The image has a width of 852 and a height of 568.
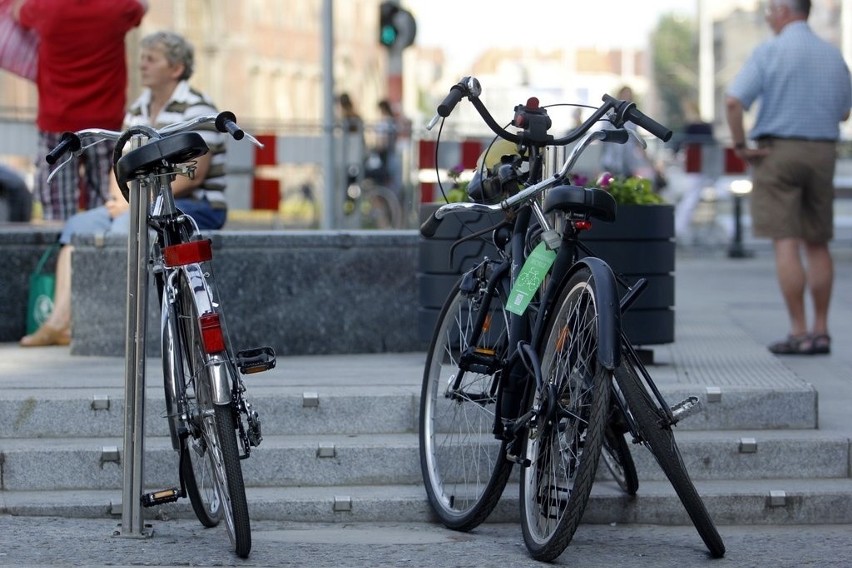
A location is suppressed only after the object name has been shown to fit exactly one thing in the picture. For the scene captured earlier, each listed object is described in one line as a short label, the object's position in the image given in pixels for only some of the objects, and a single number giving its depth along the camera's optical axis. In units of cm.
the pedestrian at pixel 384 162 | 3659
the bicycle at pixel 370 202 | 3475
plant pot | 1391
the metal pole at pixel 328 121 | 2730
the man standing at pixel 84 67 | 1756
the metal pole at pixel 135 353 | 1031
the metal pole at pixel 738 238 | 3866
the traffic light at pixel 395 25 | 3534
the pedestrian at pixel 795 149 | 1658
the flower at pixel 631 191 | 1432
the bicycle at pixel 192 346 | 972
